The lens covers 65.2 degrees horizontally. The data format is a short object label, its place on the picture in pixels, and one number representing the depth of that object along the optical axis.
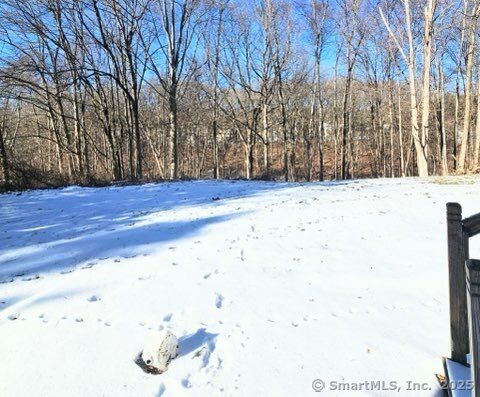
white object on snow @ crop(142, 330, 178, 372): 2.65
